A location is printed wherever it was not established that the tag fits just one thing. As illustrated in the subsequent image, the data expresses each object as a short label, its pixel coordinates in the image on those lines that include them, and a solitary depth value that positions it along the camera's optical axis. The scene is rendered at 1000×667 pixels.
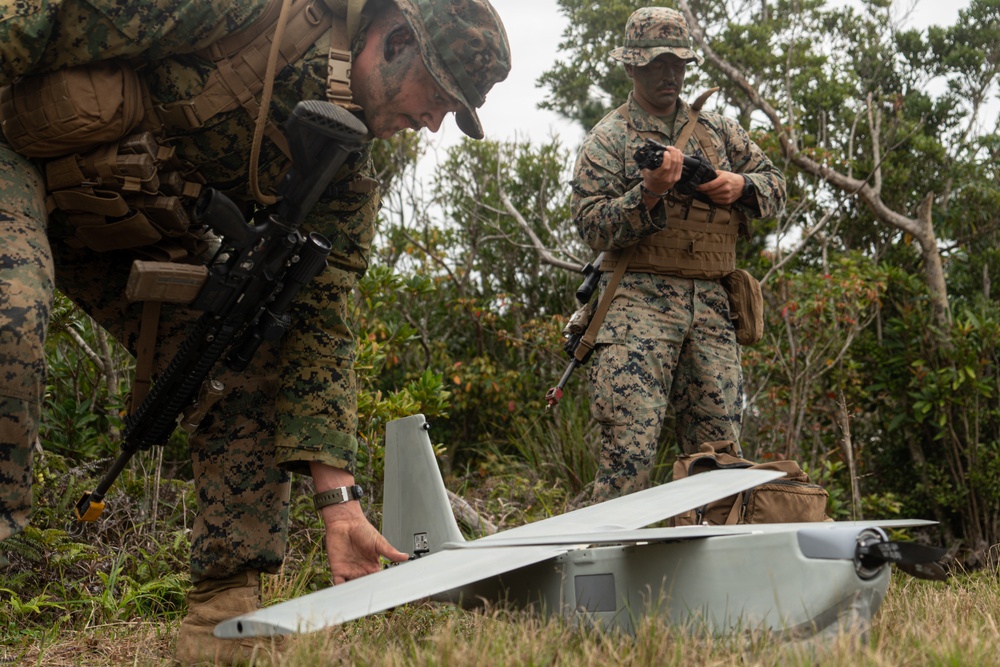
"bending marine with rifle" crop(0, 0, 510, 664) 2.36
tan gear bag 3.16
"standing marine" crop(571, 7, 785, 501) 3.96
